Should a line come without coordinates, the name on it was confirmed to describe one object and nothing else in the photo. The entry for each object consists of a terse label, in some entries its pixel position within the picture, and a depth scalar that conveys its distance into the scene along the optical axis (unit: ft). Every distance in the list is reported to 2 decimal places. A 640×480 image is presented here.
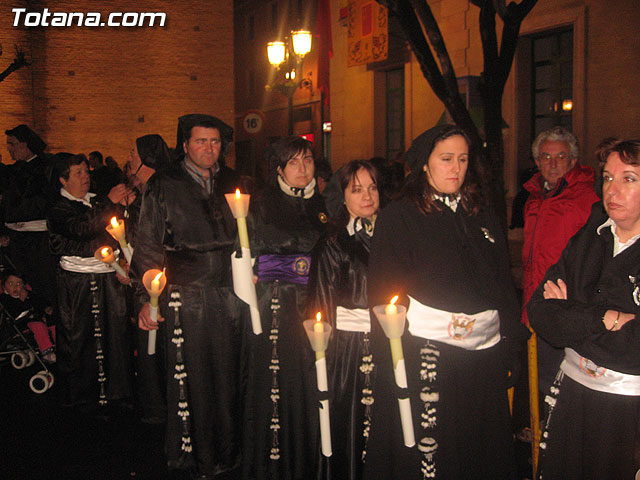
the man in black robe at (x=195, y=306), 13.98
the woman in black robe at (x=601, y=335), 8.70
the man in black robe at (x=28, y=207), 24.73
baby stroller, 22.20
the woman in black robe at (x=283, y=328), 13.41
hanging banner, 51.13
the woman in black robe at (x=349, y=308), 12.33
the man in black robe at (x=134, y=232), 17.86
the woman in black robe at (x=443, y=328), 9.86
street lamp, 47.67
